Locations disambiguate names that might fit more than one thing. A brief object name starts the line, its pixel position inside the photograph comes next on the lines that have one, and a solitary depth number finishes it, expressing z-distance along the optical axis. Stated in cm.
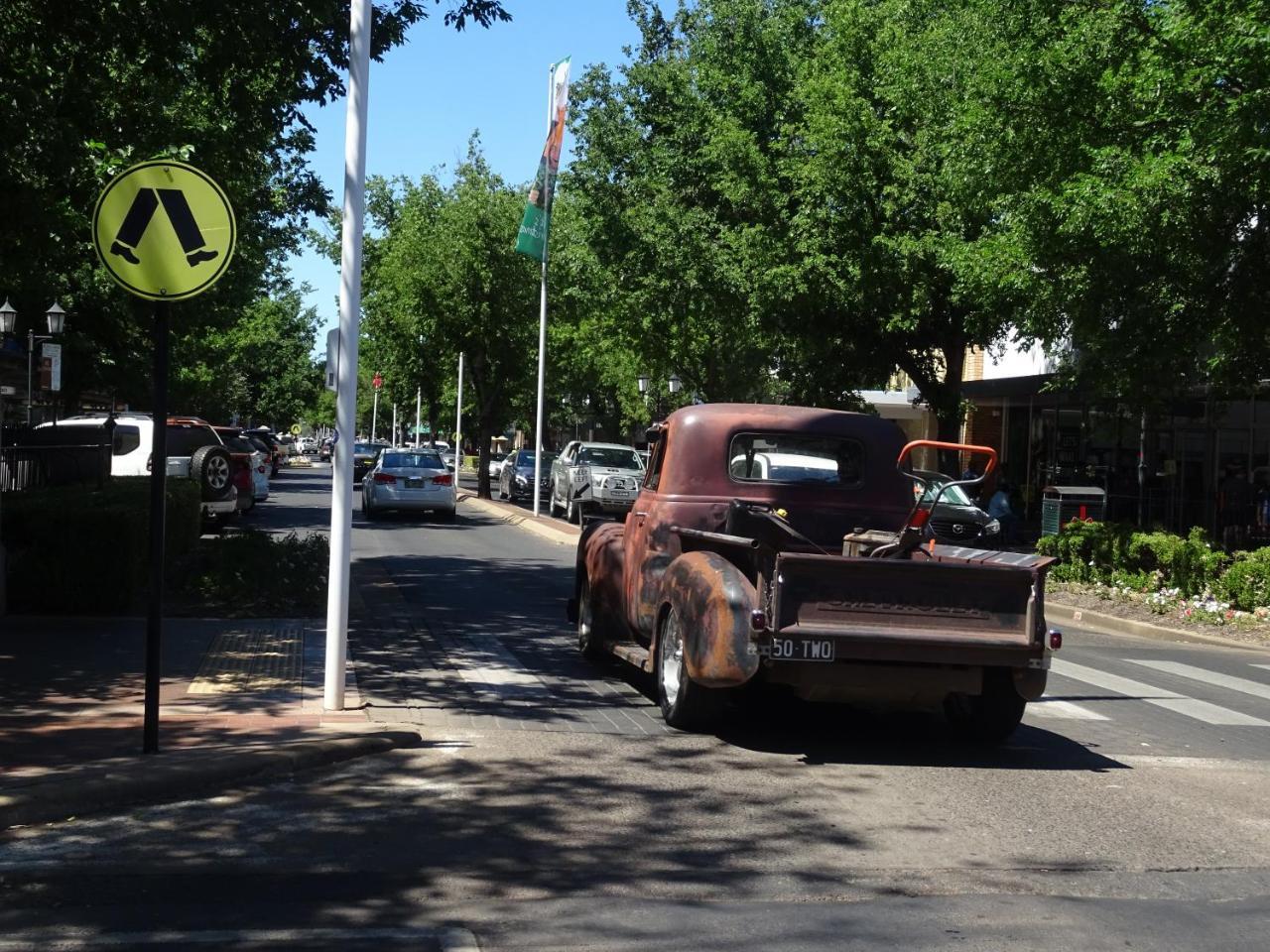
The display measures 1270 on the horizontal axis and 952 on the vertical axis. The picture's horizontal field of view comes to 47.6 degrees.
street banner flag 2866
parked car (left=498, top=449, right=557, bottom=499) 4456
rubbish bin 2203
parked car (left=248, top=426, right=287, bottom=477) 5394
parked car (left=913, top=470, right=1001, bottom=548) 2012
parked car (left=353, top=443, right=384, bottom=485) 4706
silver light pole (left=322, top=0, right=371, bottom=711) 840
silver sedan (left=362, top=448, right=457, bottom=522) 3058
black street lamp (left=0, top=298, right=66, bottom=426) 2458
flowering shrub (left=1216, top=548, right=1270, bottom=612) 1686
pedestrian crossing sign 710
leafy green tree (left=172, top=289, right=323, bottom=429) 4878
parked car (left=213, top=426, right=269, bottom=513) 2770
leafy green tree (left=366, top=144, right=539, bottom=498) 4094
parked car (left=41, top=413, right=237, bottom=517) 2278
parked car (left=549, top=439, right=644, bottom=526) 3075
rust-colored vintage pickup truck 796
